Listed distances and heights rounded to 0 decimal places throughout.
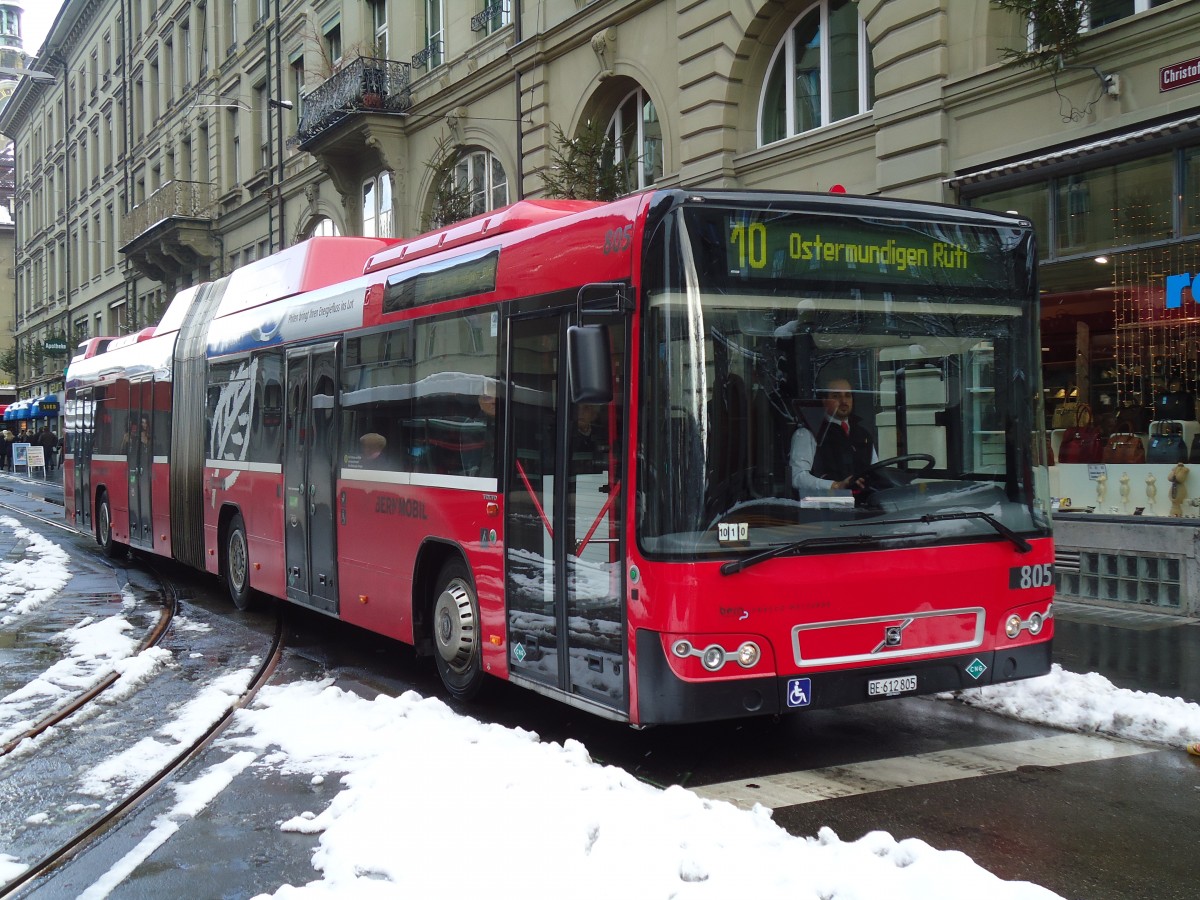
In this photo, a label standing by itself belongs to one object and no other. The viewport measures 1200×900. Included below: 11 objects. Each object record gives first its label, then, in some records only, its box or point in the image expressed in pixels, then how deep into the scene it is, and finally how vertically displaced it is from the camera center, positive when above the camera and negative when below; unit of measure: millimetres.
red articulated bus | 5660 -157
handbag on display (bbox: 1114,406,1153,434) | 11375 -67
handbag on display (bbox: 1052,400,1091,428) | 11836 -8
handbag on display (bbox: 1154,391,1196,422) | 11008 +48
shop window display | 11016 +711
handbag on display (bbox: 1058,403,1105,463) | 11820 -255
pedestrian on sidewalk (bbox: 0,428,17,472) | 57062 -560
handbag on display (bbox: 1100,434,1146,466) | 11430 -338
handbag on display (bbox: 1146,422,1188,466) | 11078 -283
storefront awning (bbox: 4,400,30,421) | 50725 +1096
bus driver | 5754 -138
